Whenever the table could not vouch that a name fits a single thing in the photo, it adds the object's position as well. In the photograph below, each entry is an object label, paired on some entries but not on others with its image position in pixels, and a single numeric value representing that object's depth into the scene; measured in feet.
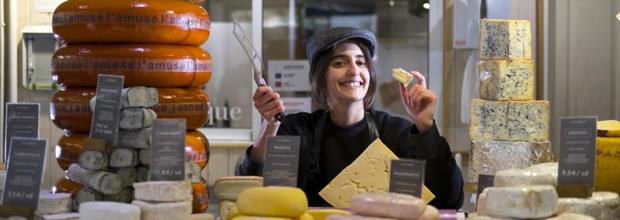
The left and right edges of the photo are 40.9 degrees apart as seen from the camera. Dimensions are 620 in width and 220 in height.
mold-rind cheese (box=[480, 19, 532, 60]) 10.65
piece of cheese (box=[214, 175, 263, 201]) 6.25
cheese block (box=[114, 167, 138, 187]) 5.88
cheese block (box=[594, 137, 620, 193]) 5.82
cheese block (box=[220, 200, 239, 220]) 5.93
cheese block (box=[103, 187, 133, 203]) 5.85
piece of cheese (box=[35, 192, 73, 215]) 5.62
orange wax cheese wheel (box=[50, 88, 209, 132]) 6.59
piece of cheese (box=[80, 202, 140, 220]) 5.08
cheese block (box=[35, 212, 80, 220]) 5.52
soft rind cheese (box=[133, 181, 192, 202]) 5.34
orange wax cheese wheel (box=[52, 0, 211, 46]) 6.55
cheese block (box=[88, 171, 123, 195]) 5.79
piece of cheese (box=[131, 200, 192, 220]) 5.26
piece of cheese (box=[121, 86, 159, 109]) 5.93
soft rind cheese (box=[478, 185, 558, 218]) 4.96
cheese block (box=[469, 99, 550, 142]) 10.02
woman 7.91
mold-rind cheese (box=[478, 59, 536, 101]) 10.35
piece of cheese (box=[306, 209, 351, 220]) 6.07
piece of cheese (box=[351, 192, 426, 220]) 5.08
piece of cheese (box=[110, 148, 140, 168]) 5.88
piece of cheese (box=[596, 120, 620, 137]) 5.92
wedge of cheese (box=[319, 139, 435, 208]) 6.66
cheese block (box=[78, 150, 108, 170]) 5.82
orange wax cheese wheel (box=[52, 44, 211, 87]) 6.53
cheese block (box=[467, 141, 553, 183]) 9.57
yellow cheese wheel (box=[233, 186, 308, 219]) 5.29
